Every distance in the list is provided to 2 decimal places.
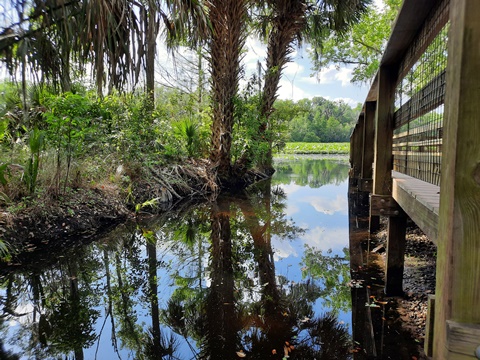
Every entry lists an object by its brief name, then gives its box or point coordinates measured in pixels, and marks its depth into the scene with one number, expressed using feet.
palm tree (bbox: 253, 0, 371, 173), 31.55
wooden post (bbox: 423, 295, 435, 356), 3.75
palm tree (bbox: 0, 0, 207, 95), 8.79
